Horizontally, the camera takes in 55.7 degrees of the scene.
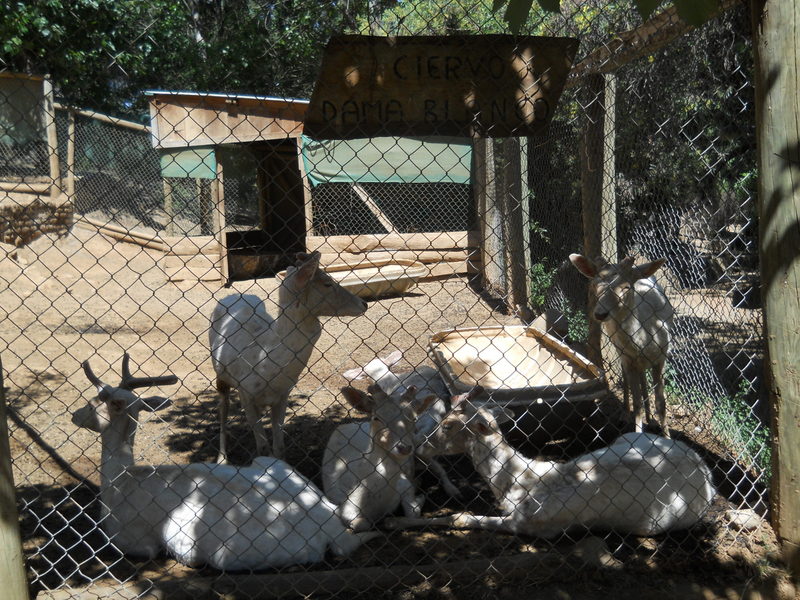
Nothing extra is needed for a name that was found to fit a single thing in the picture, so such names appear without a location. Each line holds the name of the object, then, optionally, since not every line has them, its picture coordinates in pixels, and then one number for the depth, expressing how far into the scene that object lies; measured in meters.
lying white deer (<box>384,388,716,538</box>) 3.89
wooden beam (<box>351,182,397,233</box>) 12.48
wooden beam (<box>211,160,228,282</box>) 10.89
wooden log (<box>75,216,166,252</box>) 12.89
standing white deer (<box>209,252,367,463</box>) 4.71
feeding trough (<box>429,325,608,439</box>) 4.89
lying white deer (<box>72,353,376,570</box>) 3.66
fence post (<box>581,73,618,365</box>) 5.52
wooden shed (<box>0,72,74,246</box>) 11.73
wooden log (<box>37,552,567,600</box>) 3.21
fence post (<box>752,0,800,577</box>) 3.01
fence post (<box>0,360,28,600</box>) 2.44
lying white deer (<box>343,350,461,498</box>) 4.58
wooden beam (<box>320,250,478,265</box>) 11.88
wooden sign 2.92
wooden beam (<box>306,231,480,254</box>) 11.95
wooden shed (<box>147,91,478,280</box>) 10.98
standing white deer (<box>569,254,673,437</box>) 5.12
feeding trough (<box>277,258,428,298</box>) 10.87
